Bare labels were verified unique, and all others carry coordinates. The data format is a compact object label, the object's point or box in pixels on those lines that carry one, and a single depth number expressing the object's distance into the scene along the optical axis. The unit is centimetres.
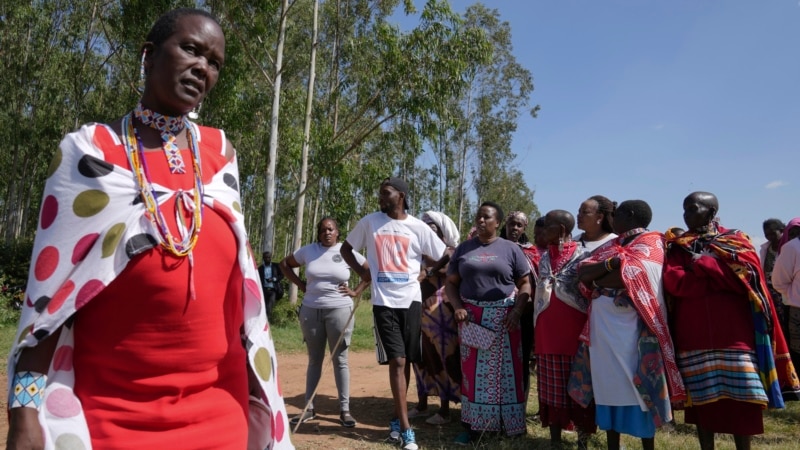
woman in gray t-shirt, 532
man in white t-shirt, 460
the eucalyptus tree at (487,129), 2522
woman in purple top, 471
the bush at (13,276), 1148
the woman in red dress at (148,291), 128
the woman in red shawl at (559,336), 442
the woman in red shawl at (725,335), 366
